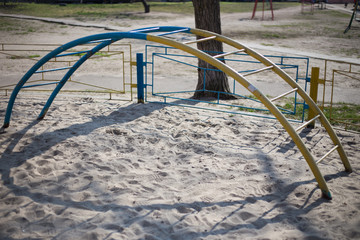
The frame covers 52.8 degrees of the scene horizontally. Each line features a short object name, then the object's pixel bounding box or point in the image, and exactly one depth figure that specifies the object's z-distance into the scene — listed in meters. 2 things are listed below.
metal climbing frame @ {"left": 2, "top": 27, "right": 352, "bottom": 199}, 4.00
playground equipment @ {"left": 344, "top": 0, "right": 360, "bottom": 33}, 18.74
